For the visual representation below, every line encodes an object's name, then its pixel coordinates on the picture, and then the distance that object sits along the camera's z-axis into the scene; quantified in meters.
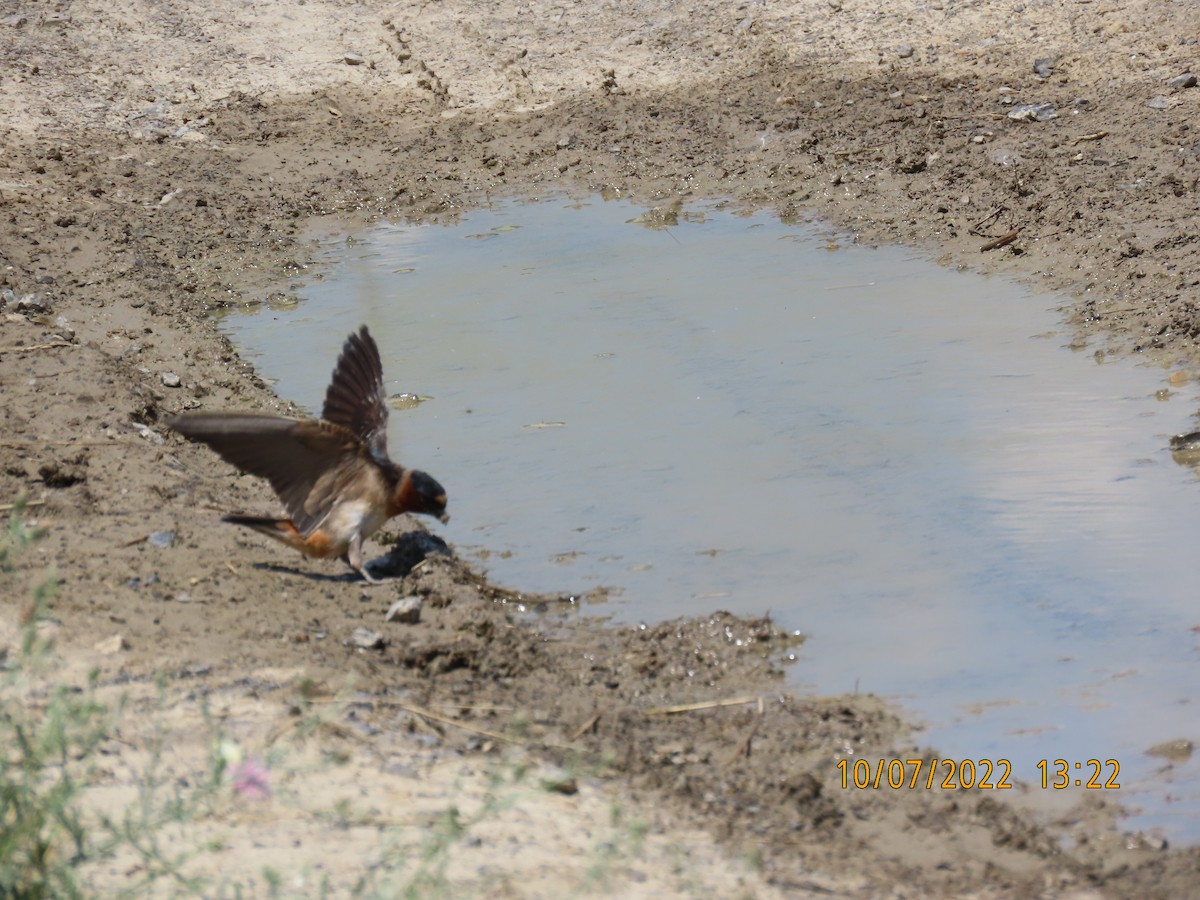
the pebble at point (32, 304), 16.30
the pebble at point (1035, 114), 20.48
